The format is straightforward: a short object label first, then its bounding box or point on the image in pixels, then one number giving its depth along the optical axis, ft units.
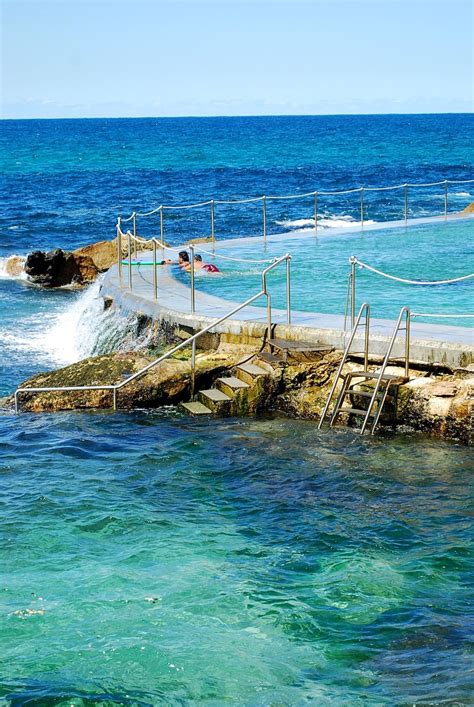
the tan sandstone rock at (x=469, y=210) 91.65
